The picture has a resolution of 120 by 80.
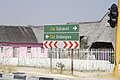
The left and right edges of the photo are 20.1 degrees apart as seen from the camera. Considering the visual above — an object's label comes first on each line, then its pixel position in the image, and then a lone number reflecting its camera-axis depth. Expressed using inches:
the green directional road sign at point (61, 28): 705.0
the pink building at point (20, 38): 1450.0
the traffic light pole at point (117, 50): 649.6
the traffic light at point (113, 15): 618.6
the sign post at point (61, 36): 705.6
